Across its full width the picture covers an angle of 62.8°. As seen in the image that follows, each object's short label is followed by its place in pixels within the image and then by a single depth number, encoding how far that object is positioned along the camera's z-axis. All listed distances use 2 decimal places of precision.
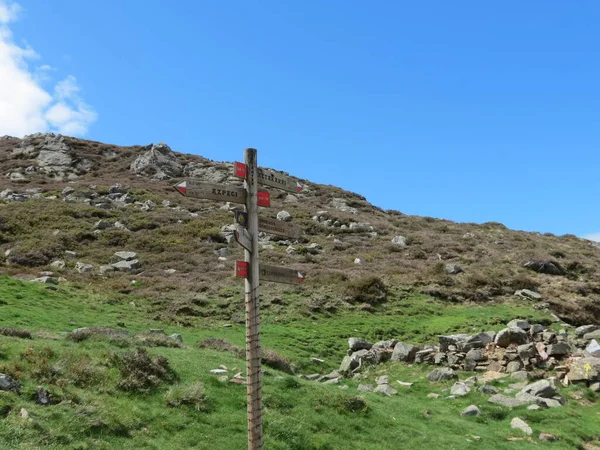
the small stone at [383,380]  21.75
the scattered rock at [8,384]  11.16
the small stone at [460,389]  19.77
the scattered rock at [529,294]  36.28
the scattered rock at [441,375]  21.69
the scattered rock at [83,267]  35.33
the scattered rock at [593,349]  22.22
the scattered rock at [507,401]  18.39
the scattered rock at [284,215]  57.07
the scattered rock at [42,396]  11.20
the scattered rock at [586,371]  20.48
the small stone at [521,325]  26.03
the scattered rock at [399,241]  51.17
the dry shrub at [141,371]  13.27
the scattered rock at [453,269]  40.84
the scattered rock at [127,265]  37.41
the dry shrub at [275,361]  20.11
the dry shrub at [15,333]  15.48
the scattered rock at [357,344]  26.09
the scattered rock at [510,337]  24.09
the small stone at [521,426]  16.30
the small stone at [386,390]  19.83
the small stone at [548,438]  15.80
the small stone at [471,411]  17.81
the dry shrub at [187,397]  13.19
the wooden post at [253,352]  8.32
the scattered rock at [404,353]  24.45
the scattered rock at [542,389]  19.10
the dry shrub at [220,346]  20.81
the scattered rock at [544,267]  43.72
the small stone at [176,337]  19.78
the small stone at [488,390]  19.69
